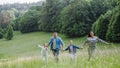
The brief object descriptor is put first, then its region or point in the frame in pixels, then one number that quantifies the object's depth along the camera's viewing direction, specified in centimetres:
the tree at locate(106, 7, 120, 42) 2864
